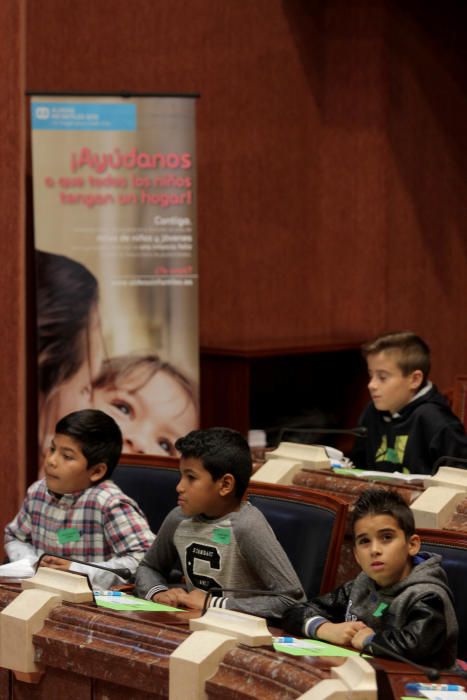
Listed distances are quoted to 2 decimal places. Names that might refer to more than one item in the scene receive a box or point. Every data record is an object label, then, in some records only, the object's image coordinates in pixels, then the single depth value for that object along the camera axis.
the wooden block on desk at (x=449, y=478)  6.10
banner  11.44
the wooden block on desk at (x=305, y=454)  6.84
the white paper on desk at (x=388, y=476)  6.48
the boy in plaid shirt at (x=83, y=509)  6.15
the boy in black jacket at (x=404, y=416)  8.07
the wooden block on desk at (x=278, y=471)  6.64
